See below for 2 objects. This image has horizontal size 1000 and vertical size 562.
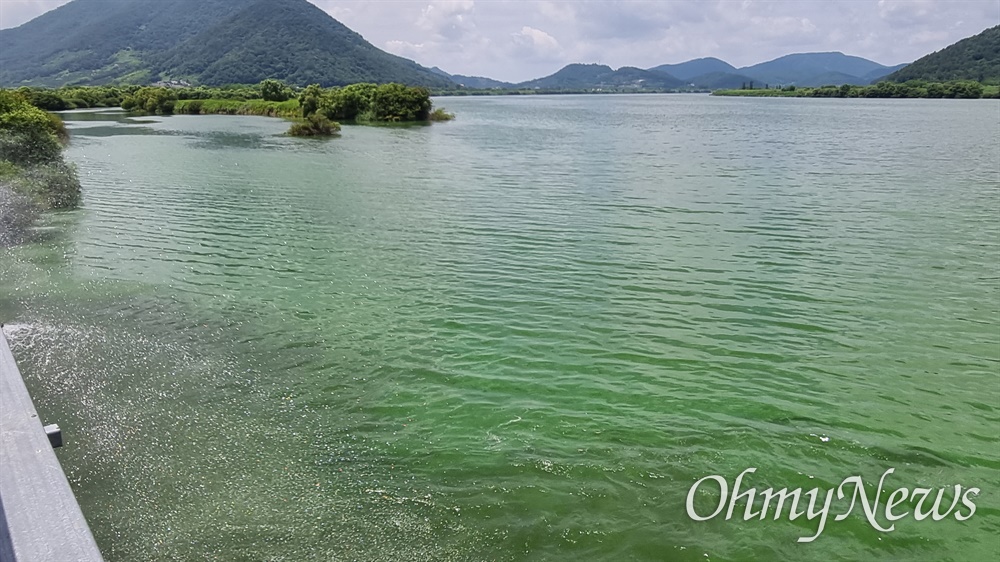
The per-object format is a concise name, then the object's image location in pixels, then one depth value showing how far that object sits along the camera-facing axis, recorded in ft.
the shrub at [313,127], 273.75
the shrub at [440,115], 401.90
